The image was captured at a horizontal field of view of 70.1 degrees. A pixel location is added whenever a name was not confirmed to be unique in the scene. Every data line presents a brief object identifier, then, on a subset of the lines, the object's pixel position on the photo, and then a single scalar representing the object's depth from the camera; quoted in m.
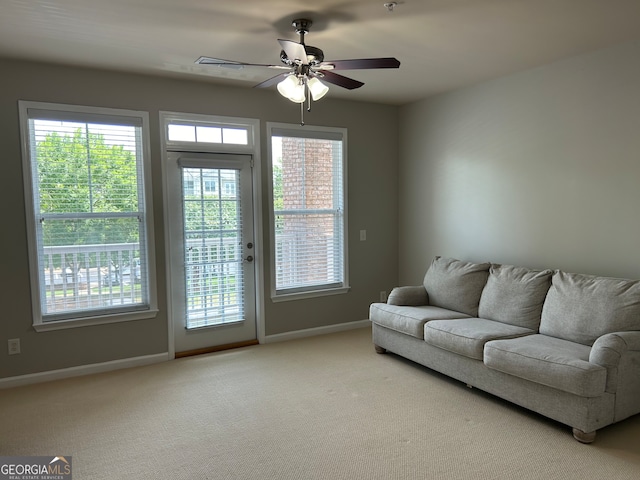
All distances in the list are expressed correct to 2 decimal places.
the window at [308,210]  4.75
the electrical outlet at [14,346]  3.65
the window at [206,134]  4.21
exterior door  4.27
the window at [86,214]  3.67
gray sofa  2.70
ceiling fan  2.61
